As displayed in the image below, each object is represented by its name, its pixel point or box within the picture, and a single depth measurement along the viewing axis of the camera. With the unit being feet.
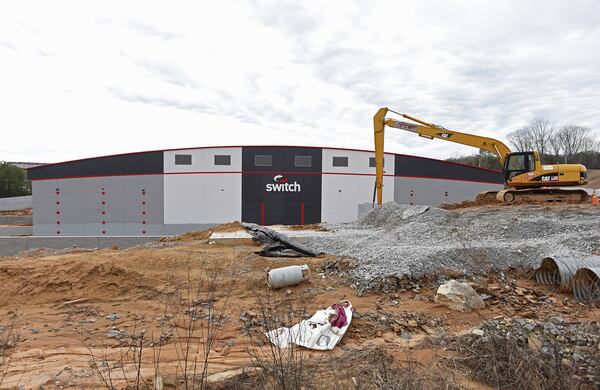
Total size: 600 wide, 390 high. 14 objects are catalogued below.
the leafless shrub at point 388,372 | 11.38
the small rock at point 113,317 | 22.04
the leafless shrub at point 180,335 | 13.64
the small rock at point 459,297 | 21.39
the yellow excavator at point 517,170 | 56.75
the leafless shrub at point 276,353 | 11.04
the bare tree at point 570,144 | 230.27
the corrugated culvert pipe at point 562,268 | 22.38
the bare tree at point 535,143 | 215.10
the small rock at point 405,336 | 18.38
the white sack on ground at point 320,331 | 16.65
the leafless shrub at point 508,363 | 10.09
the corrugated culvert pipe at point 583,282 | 21.40
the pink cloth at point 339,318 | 18.34
